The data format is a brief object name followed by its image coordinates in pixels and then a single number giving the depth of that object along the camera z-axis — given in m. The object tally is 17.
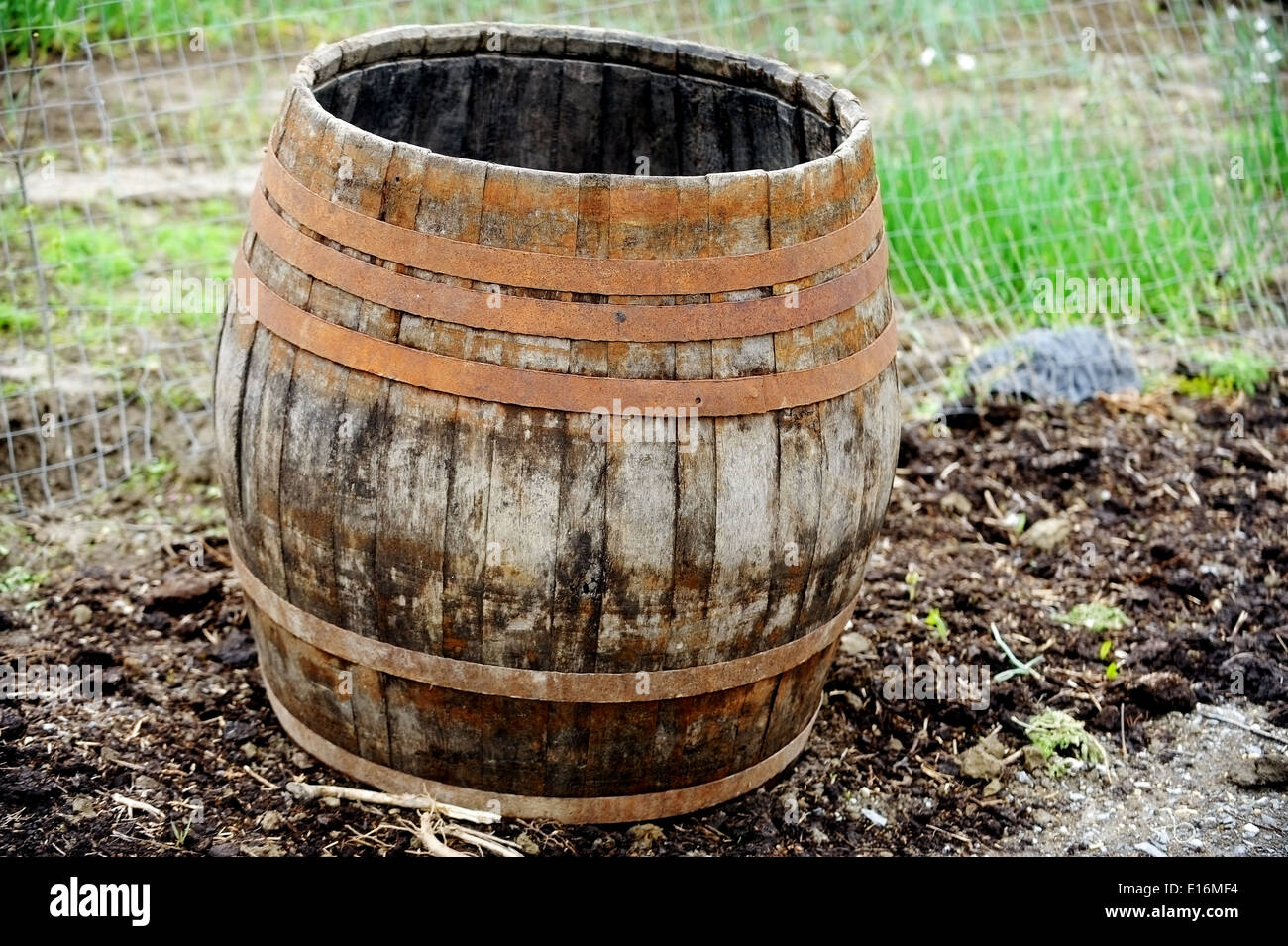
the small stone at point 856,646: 3.95
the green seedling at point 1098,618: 4.14
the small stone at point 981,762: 3.55
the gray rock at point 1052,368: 5.26
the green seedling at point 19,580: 3.98
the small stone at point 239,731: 3.40
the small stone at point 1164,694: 3.80
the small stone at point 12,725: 3.32
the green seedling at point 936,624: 4.06
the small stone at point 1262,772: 3.57
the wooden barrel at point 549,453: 2.71
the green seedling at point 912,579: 4.23
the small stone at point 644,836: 3.20
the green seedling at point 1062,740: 3.64
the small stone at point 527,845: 3.09
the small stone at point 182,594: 3.91
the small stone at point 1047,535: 4.50
